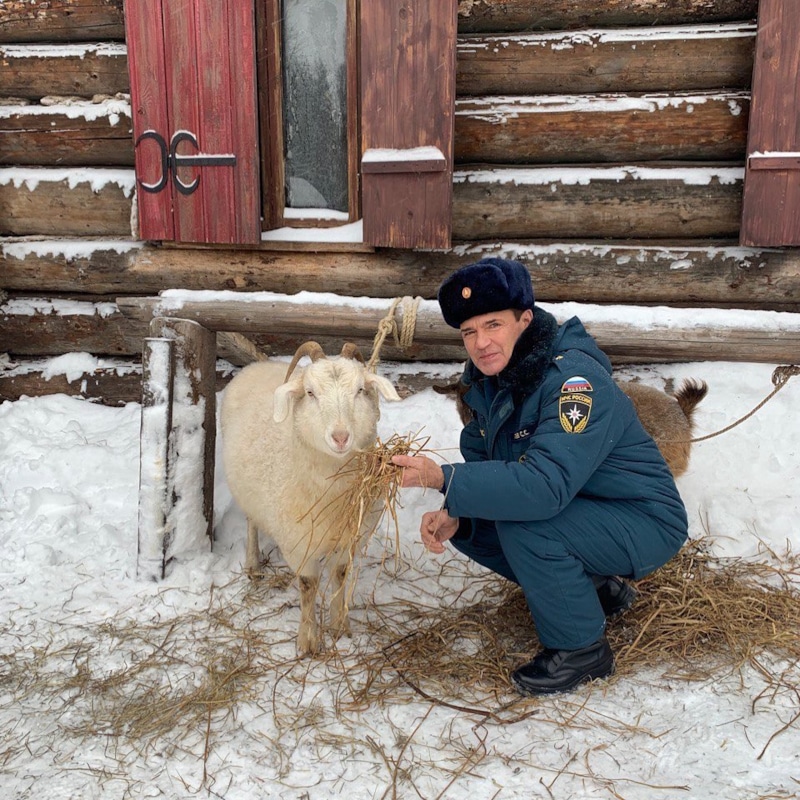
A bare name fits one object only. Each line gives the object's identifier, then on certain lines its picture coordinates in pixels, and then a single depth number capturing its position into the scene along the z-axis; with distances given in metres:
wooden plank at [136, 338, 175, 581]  3.72
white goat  2.84
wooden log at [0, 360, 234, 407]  5.67
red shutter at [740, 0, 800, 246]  4.49
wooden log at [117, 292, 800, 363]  3.34
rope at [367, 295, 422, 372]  3.42
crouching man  2.60
